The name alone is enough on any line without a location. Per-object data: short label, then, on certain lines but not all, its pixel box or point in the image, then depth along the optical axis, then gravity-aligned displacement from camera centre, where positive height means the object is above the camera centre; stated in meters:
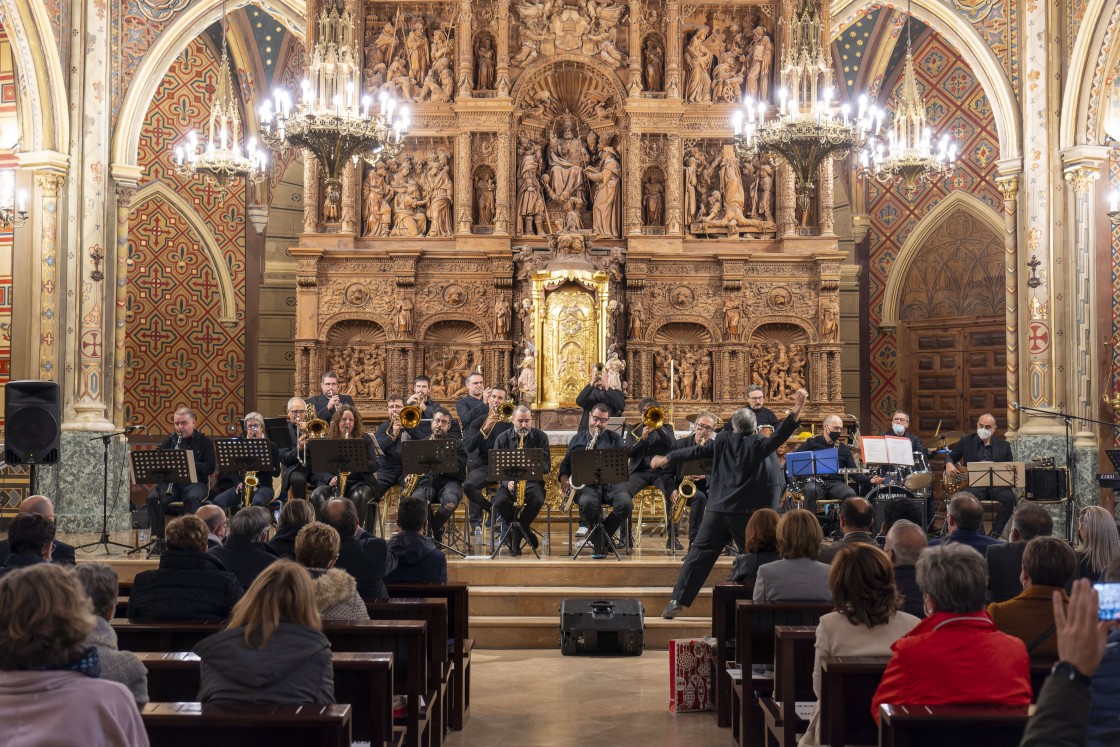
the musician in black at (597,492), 10.38 -0.71
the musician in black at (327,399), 11.91 +0.13
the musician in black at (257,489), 10.74 -0.70
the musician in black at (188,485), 10.58 -0.58
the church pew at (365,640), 4.84 -0.92
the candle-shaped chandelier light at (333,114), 9.93 +2.46
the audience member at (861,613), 4.12 -0.69
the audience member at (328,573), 4.88 -0.65
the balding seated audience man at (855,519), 6.36 -0.57
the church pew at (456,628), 6.43 -1.19
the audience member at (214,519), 6.75 -0.60
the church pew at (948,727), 3.22 -0.84
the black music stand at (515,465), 9.91 -0.44
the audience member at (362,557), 6.06 -0.72
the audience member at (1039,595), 4.24 -0.65
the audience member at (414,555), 6.68 -0.79
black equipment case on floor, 8.25 -1.48
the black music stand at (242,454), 10.26 -0.36
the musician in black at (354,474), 10.30 -0.51
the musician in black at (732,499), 8.37 -0.61
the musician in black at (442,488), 10.70 -0.68
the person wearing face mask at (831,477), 11.30 -0.62
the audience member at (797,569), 5.77 -0.75
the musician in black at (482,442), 10.94 -0.28
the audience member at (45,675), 2.64 -0.58
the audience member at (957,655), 3.50 -0.71
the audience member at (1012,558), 5.73 -0.69
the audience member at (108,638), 3.47 -0.68
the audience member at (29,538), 5.44 -0.57
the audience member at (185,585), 5.10 -0.73
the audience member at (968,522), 6.18 -0.57
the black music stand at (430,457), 10.16 -0.38
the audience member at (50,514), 6.45 -0.54
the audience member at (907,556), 5.27 -0.65
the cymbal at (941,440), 14.11 -0.35
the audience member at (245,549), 5.76 -0.66
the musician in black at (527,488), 10.63 -0.68
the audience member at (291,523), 6.44 -0.59
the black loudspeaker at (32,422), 10.42 -0.09
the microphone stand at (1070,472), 11.33 -0.61
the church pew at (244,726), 3.35 -0.87
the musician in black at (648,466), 10.60 -0.48
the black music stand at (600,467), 9.83 -0.45
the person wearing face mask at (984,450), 12.07 -0.41
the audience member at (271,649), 3.70 -0.73
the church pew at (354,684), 4.18 -0.98
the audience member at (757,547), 6.57 -0.74
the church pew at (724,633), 6.42 -1.21
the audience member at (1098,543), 5.55 -0.61
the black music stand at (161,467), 10.12 -0.46
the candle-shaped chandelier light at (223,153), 12.38 +2.69
